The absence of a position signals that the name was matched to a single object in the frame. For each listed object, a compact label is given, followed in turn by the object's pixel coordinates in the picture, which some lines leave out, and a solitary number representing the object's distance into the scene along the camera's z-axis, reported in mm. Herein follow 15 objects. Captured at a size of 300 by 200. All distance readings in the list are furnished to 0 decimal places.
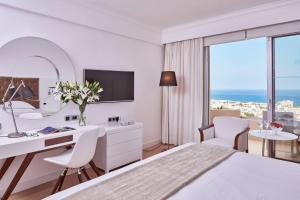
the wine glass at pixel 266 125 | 3040
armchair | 3244
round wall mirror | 2436
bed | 1281
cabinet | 3029
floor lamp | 4086
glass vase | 2934
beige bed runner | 1255
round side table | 2748
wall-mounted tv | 3326
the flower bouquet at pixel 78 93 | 2758
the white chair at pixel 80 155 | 2225
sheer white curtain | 4184
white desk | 2026
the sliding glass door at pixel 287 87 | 3227
